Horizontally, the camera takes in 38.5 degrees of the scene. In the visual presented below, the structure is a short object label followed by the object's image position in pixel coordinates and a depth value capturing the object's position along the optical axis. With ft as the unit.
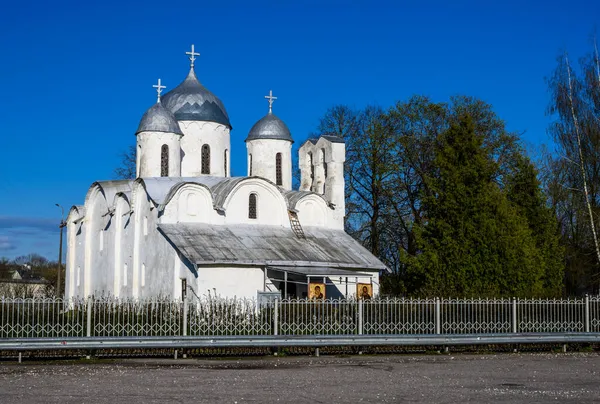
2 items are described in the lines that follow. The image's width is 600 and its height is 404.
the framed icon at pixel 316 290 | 94.08
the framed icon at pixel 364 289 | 99.86
